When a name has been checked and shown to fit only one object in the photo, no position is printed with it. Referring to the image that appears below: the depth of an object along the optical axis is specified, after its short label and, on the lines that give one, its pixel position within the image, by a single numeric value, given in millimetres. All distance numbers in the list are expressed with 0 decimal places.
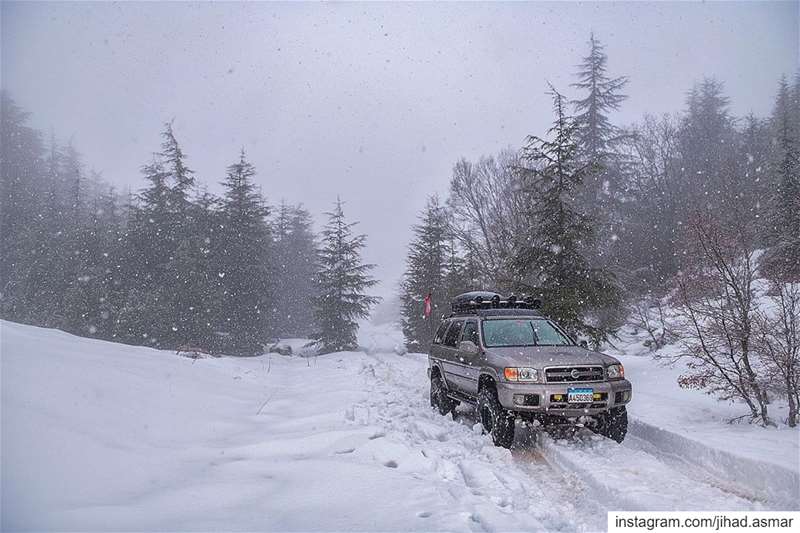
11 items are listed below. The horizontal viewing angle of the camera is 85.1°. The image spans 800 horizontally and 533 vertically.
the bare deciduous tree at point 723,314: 6672
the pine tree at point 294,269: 40188
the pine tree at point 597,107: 28172
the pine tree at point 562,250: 12250
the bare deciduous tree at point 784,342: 6188
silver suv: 6145
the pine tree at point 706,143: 25953
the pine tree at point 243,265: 27797
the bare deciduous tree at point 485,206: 24094
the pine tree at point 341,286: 28656
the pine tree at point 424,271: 28000
